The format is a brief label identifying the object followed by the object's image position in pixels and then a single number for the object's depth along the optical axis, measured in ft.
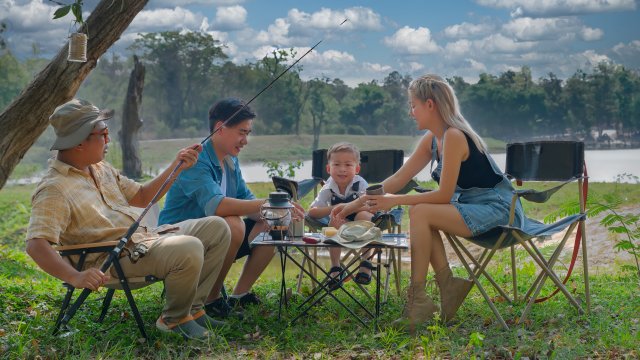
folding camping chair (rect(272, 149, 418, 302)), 13.19
